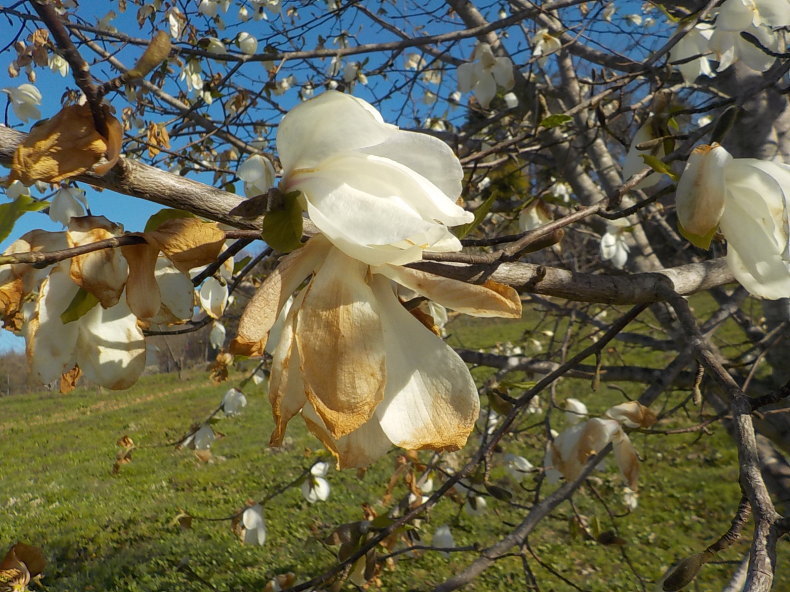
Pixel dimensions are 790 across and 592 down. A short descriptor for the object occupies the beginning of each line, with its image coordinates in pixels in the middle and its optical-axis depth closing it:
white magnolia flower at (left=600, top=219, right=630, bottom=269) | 1.46
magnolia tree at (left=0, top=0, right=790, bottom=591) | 0.27
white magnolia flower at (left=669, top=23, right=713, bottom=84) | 1.00
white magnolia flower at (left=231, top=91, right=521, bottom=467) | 0.26
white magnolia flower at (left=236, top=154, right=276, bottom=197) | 0.82
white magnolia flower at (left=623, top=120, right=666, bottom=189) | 0.61
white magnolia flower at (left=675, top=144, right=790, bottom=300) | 0.39
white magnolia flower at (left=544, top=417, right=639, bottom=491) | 0.82
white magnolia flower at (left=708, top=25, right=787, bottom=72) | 0.83
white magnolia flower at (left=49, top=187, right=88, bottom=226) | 0.82
